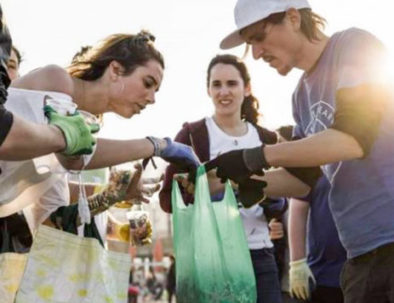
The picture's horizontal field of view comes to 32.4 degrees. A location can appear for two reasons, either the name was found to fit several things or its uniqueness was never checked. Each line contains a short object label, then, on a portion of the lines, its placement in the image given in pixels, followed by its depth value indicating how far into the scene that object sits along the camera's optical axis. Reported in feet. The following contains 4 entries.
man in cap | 7.78
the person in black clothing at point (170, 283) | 43.78
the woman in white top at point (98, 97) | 8.17
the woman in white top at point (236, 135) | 11.79
